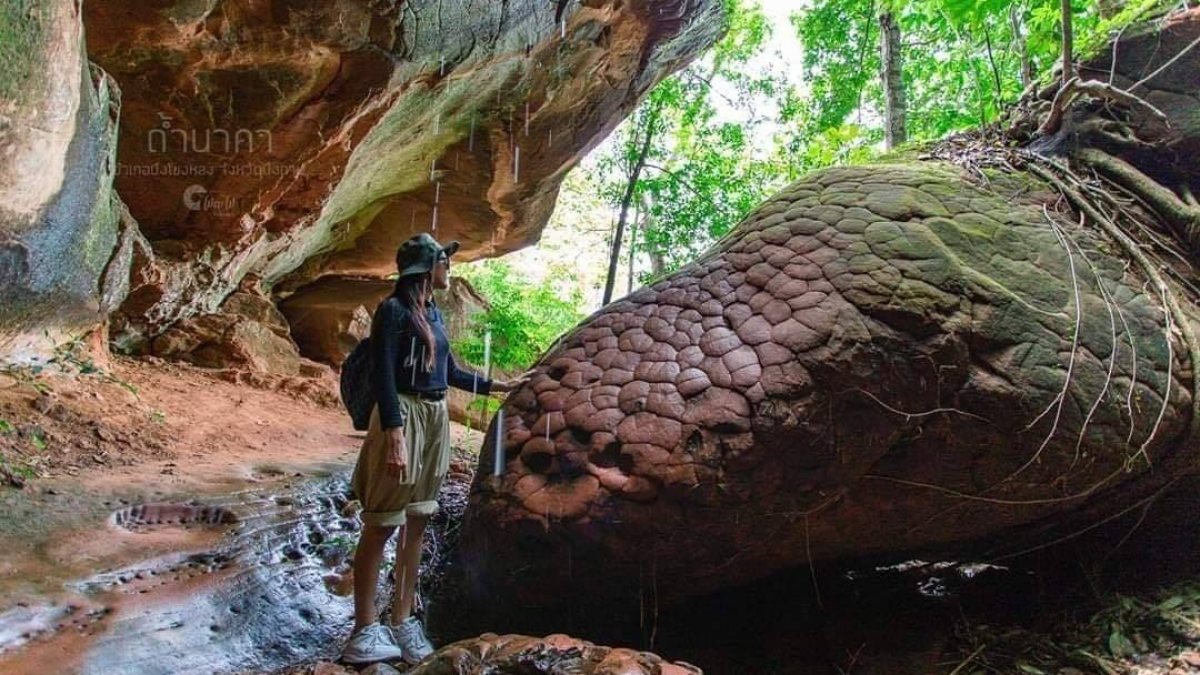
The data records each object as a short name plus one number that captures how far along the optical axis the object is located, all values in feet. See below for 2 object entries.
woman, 9.39
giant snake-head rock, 9.26
